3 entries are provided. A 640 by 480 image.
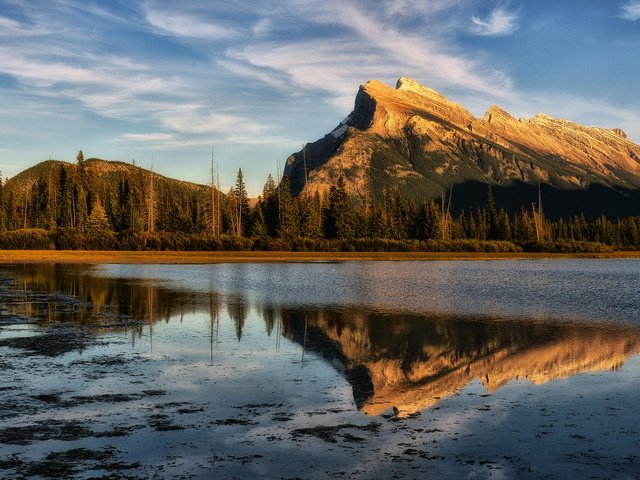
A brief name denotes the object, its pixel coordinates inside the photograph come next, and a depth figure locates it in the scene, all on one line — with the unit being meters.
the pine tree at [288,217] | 156.88
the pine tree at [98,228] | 121.88
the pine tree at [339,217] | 162.88
